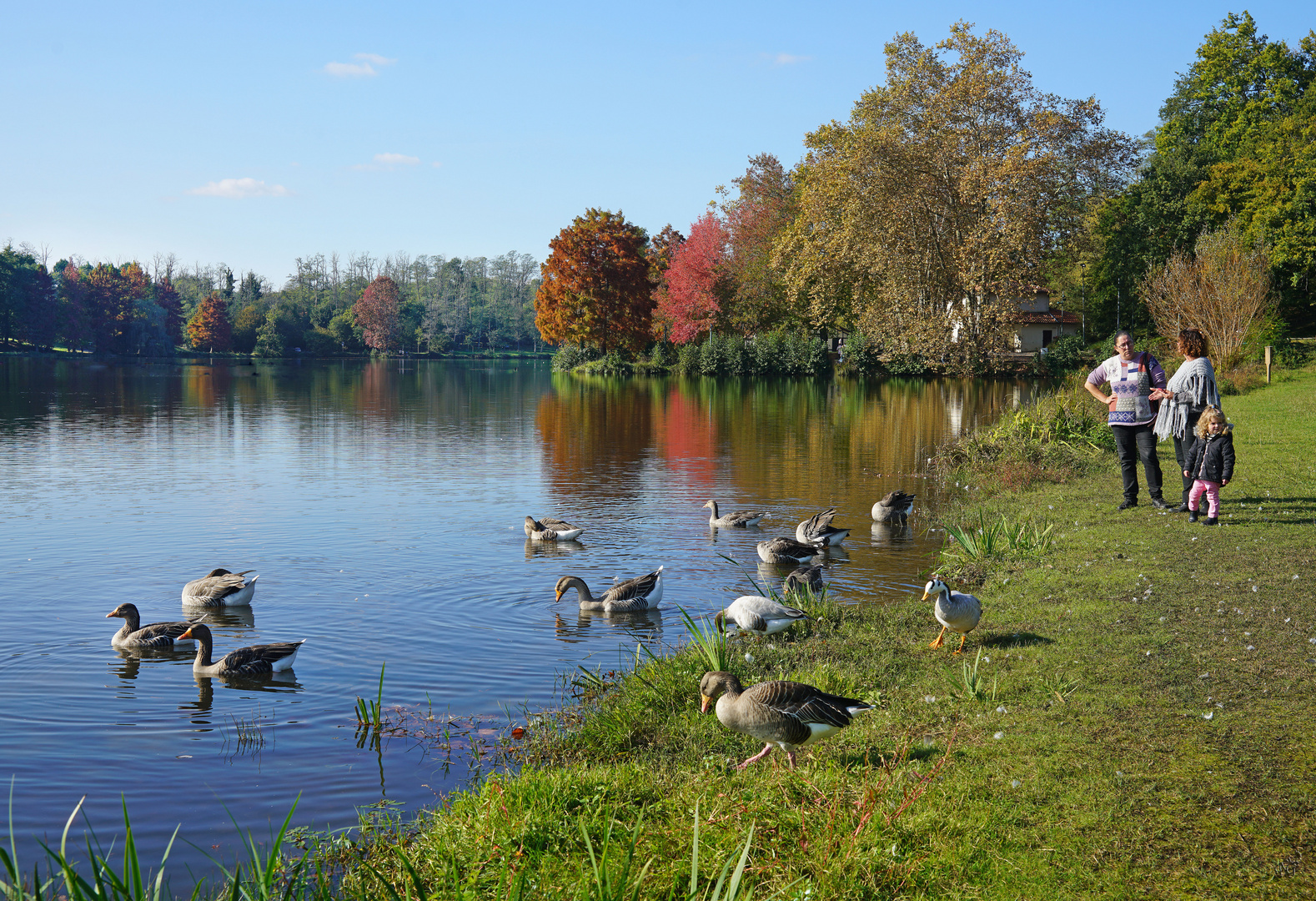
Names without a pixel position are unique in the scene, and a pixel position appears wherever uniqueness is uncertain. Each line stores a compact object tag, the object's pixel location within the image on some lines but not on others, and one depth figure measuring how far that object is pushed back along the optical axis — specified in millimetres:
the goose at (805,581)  11328
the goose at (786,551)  13844
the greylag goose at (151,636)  10219
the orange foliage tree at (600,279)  78875
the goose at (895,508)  16297
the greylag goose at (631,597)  11602
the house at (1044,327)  80375
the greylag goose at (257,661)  9414
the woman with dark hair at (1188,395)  12875
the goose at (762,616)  9719
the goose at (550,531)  15727
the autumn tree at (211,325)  105750
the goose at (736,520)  16422
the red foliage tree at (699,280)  76000
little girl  12047
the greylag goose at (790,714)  6168
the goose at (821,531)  14664
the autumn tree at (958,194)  41000
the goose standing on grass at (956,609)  8305
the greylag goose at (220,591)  11727
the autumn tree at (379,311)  117625
